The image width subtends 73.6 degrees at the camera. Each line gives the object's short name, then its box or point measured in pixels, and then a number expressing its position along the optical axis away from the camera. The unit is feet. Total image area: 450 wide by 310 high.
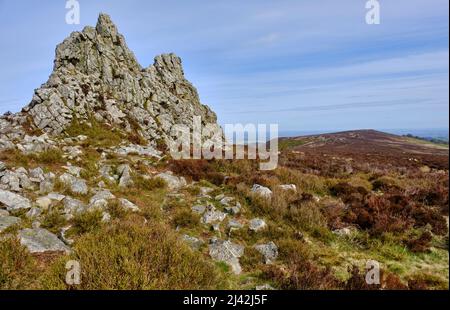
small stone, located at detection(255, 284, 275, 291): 19.02
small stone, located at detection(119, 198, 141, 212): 31.80
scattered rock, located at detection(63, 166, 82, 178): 43.12
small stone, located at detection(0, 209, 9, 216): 28.44
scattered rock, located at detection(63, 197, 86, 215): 29.27
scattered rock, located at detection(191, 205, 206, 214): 34.05
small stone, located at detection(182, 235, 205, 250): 25.78
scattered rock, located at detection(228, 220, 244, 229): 30.50
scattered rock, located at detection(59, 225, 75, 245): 24.11
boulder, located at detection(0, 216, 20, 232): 25.38
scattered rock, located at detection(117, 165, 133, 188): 42.60
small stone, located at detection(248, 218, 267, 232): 29.95
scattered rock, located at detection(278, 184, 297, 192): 41.71
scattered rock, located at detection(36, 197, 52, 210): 31.12
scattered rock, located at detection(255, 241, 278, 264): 24.40
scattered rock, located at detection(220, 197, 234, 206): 36.73
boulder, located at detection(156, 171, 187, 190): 44.60
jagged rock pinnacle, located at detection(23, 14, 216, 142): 78.59
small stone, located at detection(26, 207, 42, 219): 28.46
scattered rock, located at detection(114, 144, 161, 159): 63.37
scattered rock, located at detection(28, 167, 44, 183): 38.03
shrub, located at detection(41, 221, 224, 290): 16.79
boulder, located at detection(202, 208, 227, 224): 31.76
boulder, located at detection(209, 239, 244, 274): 23.22
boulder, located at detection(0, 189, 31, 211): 30.14
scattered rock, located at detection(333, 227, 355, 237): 29.64
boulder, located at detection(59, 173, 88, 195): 36.42
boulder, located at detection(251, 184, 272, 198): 37.85
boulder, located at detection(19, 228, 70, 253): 22.18
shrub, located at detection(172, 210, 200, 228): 30.55
